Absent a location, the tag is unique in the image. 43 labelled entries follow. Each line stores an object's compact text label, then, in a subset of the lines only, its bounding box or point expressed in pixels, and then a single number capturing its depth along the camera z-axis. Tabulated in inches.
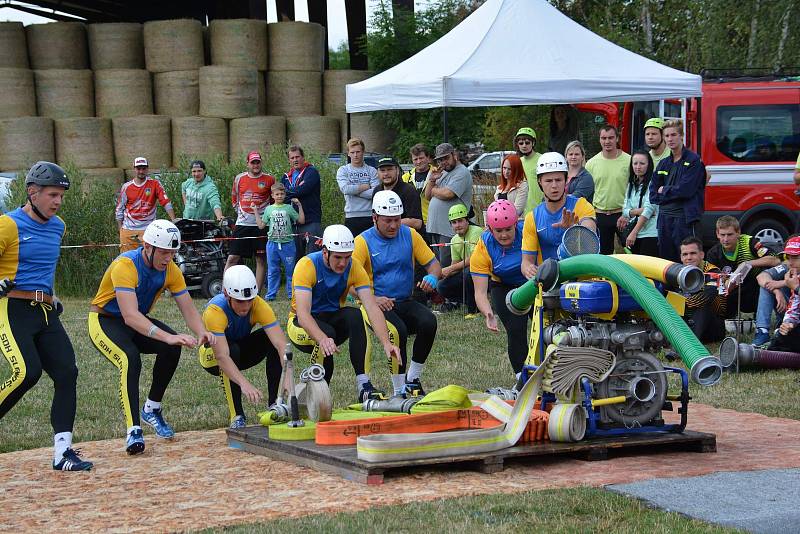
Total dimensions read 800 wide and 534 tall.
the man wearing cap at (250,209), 672.4
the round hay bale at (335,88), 965.8
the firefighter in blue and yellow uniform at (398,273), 380.2
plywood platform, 277.9
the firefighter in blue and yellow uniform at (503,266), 375.9
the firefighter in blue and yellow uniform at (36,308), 299.9
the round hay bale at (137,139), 878.4
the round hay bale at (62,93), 898.1
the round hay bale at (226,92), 897.5
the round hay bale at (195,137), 888.3
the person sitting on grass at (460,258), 547.8
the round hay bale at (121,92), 901.8
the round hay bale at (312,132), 927.0
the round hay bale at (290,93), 947.3
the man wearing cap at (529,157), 546.3
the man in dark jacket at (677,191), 488.7
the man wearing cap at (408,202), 558.0
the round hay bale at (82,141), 872.3
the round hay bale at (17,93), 878.4
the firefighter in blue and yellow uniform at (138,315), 323.9
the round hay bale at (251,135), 894.4
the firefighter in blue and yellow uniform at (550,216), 358.6
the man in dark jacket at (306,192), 654.5
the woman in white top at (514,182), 548.7
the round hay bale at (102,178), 759.7
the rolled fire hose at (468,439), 278.1
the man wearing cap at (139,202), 689.6
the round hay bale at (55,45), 924.6
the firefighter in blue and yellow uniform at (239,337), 341.7
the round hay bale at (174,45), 917.2
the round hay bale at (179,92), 914.7
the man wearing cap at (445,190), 565.3
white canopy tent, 575.5
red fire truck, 651.5
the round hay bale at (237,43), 920.9
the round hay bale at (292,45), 937.5
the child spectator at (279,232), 658.8
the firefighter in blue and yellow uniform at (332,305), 354.0
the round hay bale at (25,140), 861.8
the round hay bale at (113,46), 929.5
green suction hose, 269.1
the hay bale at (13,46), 900.6
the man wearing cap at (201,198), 709.3
